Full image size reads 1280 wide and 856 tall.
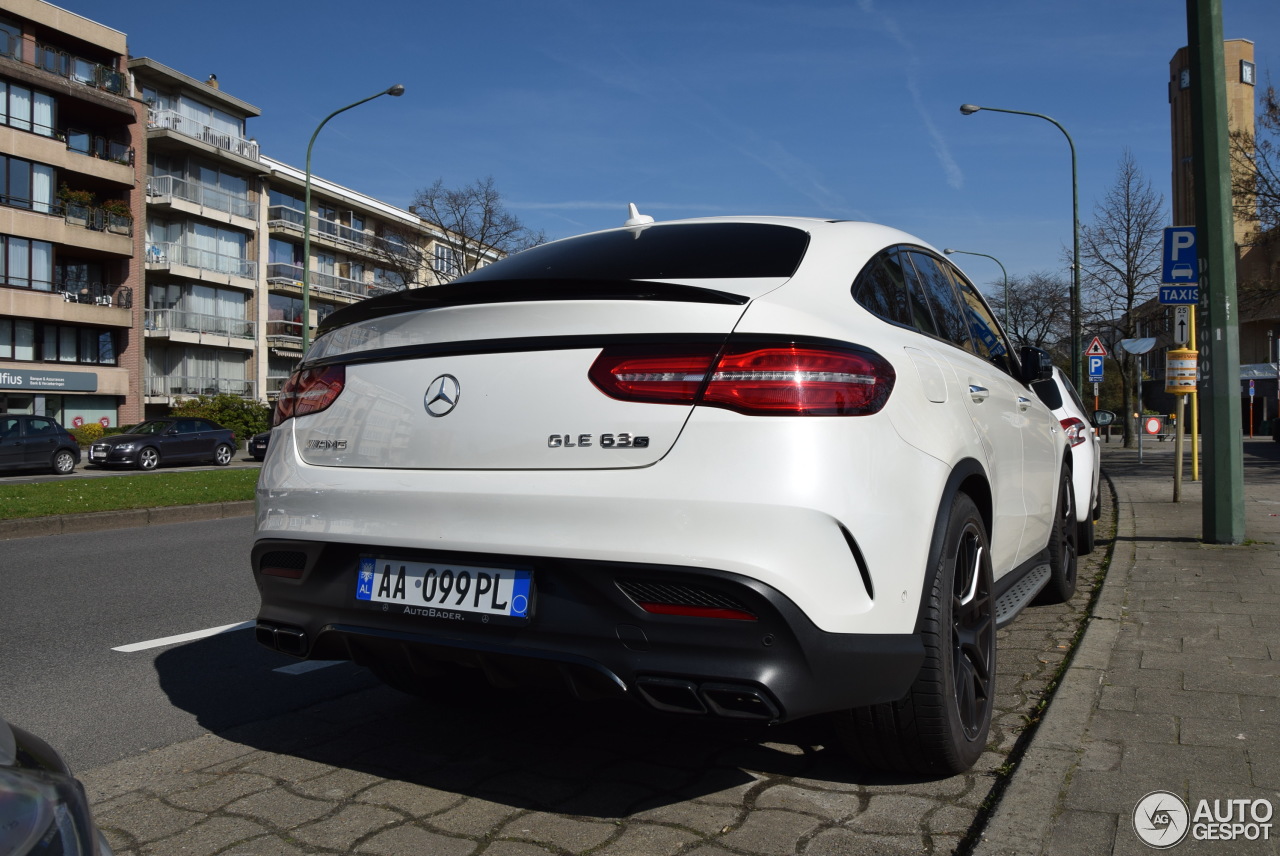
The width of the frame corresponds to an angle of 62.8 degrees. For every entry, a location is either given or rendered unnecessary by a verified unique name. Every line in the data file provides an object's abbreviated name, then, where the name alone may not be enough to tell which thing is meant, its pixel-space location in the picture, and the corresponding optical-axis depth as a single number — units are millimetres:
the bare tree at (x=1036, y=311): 51719
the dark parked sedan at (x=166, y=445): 27531
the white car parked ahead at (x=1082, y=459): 7352
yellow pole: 12329
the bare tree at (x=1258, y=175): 19203
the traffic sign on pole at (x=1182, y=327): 11750
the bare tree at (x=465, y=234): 40719
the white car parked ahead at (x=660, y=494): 2428
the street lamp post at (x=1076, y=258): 27078
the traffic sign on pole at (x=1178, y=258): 9734
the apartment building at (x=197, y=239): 45281
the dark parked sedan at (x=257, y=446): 30125
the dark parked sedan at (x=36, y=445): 24438
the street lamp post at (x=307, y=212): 28128
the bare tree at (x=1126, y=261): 30984
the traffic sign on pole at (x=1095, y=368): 24375
